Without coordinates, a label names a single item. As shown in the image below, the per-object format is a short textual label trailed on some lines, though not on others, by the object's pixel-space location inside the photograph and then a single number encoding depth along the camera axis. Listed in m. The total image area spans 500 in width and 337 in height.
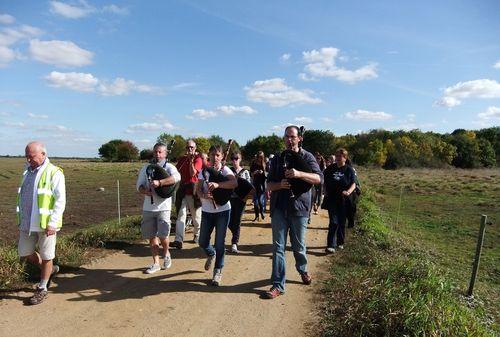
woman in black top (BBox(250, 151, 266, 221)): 12.19
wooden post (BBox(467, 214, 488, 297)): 6.53
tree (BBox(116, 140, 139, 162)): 116.31
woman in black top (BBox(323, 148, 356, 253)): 8.38
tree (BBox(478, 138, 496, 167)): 72.62
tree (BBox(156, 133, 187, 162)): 72.28
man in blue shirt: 5.70
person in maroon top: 8.34
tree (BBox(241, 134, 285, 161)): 81.25
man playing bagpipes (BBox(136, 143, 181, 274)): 6.46
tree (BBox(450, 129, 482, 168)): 71.56
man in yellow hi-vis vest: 5.36
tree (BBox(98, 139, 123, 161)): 116.25
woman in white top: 6.19
